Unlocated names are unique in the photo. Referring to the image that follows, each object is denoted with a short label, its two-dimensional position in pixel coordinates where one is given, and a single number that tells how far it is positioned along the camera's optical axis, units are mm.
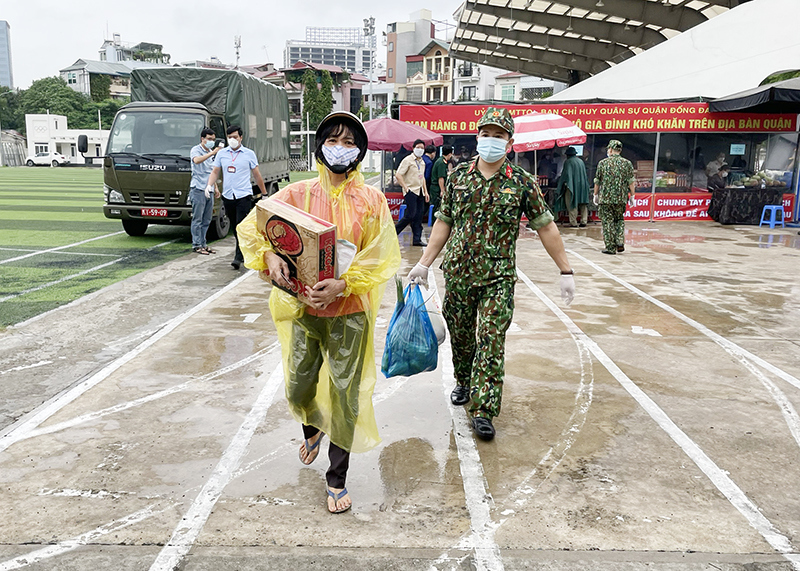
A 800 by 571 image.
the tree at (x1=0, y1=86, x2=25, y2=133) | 92312
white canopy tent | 19219
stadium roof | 24938
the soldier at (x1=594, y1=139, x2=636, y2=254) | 11391
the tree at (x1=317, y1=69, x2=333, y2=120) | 77125
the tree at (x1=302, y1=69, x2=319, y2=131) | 76625
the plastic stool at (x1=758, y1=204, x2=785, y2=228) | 16344
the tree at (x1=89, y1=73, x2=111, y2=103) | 97812
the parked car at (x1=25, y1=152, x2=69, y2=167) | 66625
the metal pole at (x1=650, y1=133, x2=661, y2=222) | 17453
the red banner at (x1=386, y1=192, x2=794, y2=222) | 17547
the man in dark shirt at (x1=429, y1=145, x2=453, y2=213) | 13281
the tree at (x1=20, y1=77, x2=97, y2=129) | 86000
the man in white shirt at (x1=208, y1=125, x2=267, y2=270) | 9664
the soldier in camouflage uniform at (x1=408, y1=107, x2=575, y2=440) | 4230
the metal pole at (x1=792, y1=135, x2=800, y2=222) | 16792
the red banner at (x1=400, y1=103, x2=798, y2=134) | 17188
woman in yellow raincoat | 3352
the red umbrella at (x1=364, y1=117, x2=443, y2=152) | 14914
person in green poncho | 16266
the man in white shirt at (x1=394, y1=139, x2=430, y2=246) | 12297
